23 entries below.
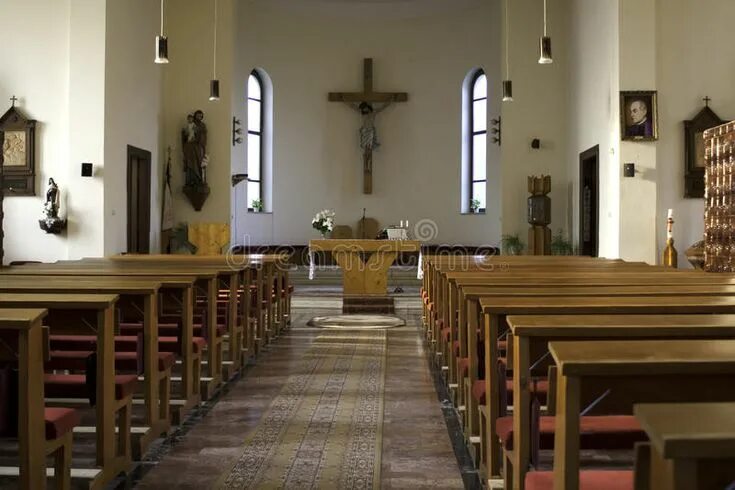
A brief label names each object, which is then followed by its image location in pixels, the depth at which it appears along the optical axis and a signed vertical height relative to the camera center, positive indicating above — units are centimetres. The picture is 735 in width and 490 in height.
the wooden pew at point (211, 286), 494 -26
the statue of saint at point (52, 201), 988 +63
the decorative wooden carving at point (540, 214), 1230 +57
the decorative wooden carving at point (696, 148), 963 +129
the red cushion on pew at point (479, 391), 328 -62
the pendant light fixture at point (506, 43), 1320 +360
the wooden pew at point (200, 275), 477 -16
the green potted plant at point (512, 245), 1314 +8
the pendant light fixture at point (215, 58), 1309 +328
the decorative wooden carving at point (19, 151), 1012 +130
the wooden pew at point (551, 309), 279 -22
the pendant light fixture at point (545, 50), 878 +230
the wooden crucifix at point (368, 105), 1513 +291
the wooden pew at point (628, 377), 166 -29
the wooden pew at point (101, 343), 300 -38
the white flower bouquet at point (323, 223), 1101 +38
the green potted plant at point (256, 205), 1511 +88
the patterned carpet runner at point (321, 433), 323 -95
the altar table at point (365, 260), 967 -14
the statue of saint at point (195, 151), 1288 +166
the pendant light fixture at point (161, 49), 875 +230
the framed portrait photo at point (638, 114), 957 +170
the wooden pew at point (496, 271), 503 -15
